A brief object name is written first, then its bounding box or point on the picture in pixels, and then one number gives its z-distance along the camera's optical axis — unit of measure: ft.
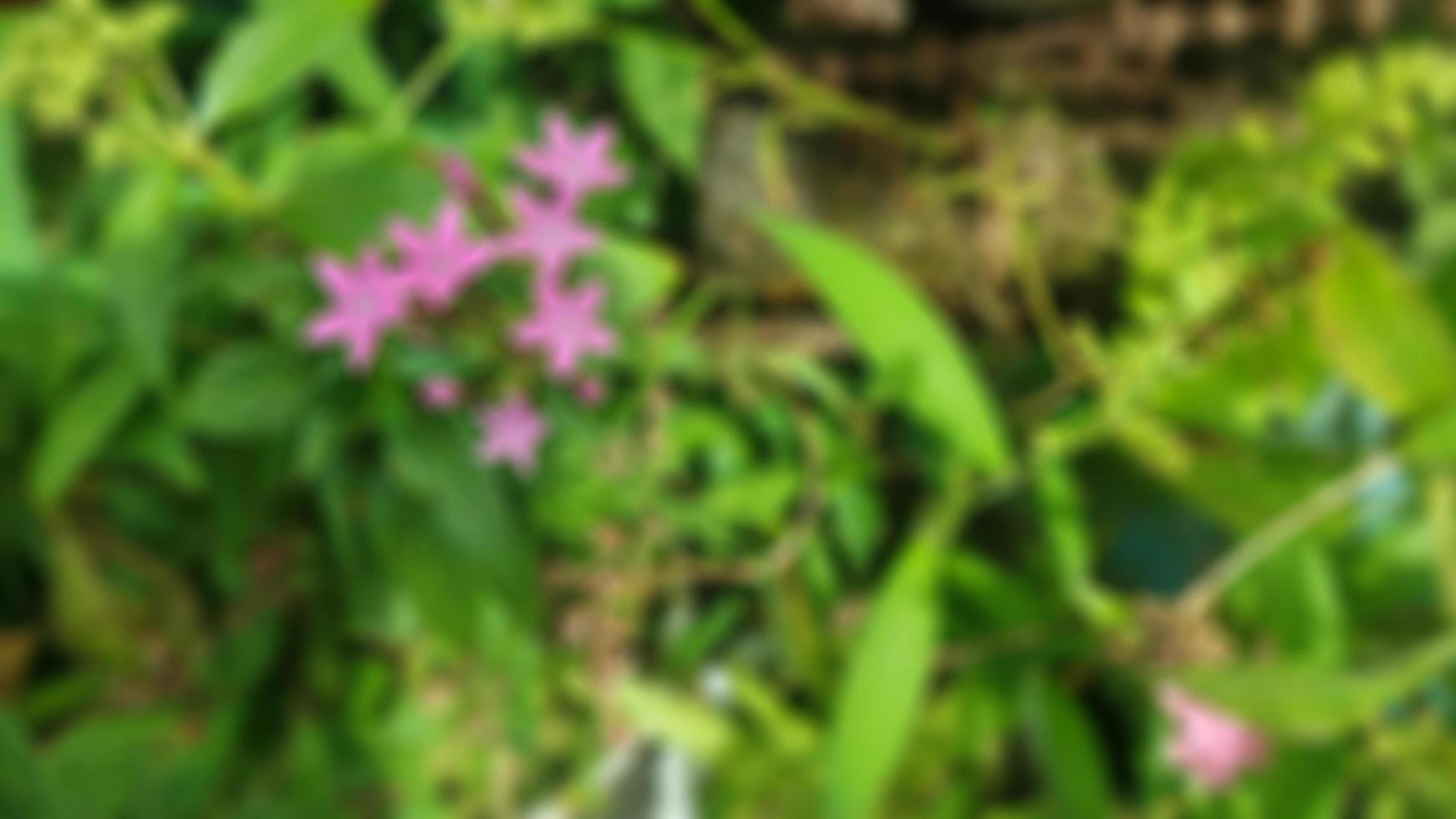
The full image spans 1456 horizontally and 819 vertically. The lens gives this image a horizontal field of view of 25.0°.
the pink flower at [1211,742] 1.47
